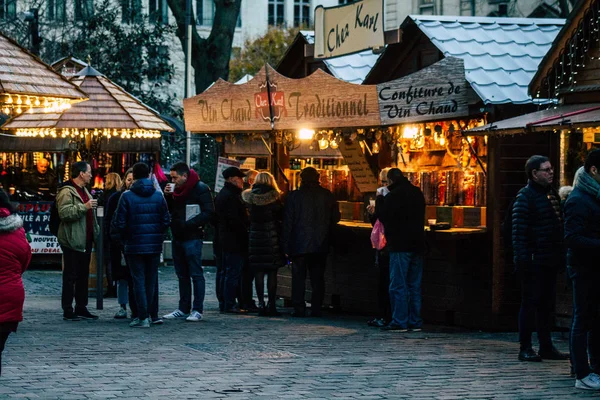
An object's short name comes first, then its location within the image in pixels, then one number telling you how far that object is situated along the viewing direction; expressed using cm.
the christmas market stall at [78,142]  1975
